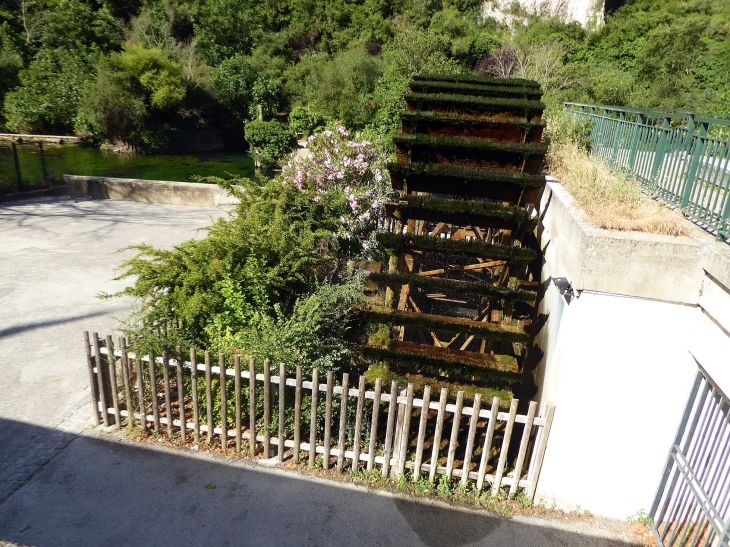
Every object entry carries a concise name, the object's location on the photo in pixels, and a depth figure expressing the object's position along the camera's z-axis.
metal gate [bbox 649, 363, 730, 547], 3.18
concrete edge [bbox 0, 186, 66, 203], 11.95
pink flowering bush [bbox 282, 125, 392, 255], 8.41
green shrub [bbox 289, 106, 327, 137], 23.33
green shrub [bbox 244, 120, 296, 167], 22.83
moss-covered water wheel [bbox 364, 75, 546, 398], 5.23
